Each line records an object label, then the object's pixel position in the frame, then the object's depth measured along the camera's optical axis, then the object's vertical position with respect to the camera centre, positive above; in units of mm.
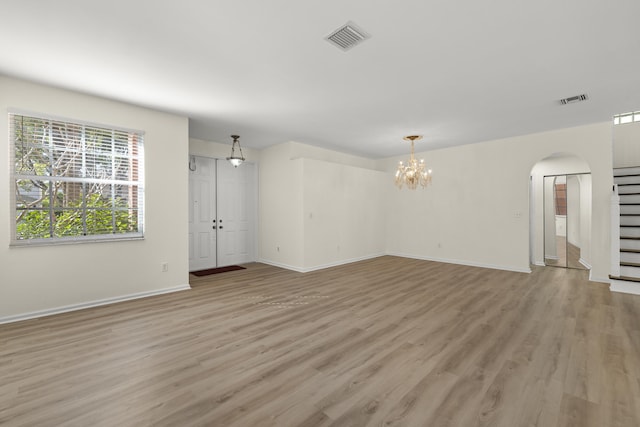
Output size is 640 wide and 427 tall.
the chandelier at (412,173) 5797 +826
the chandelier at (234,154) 5641 +1392
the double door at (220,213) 6109 -12
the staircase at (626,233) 4426 -406
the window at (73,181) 3371 +437
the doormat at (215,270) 5737 -1270
